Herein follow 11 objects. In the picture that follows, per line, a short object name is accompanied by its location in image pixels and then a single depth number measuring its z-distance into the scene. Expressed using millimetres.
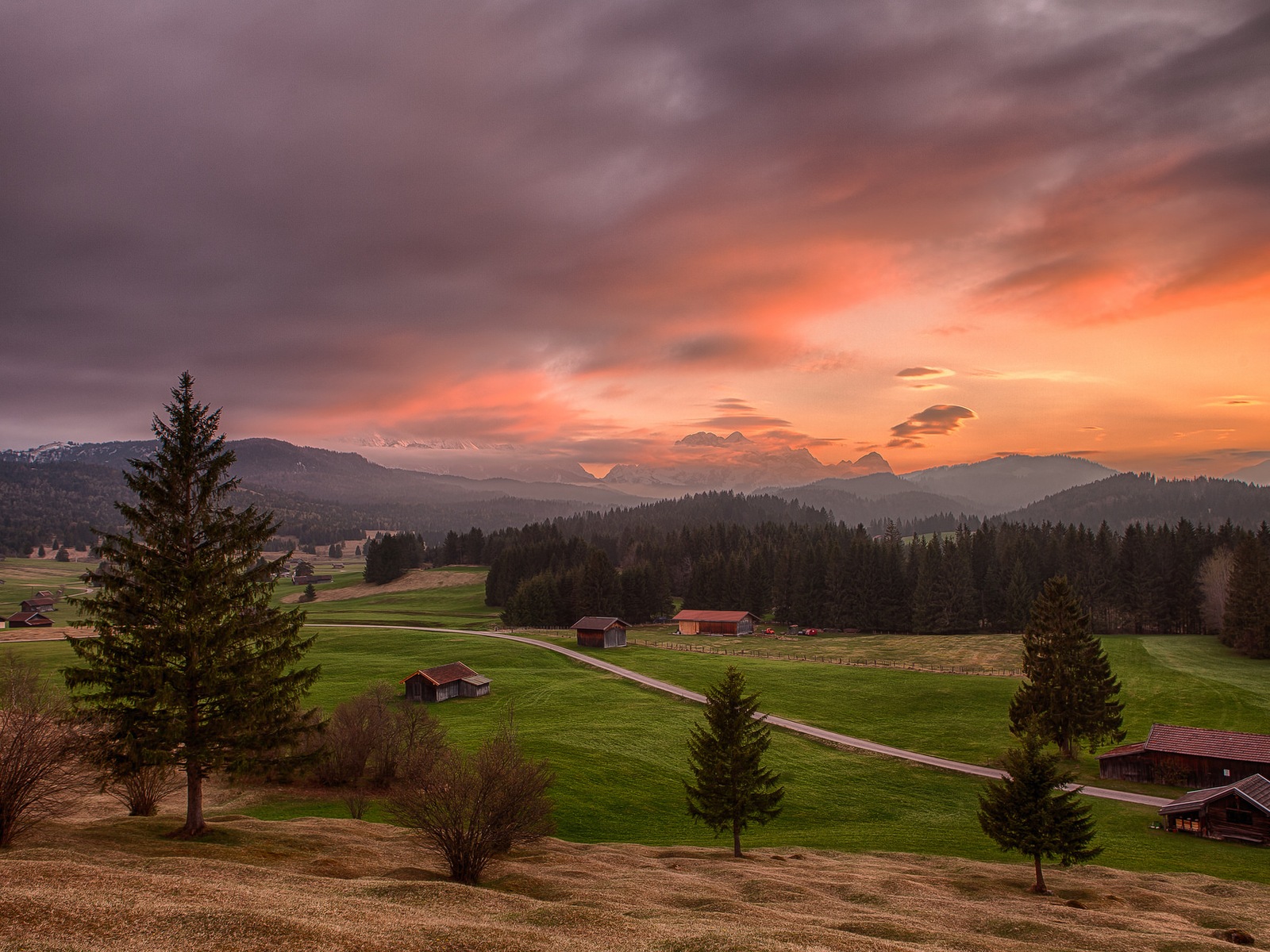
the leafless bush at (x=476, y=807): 26828
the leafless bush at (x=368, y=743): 43156
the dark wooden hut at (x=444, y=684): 72312
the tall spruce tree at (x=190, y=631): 26578
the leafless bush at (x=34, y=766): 22875
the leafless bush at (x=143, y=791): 31906
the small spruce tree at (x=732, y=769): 35938
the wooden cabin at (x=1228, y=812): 42844
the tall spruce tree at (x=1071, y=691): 57344
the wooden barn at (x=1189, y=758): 51219
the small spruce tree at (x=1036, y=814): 31984
